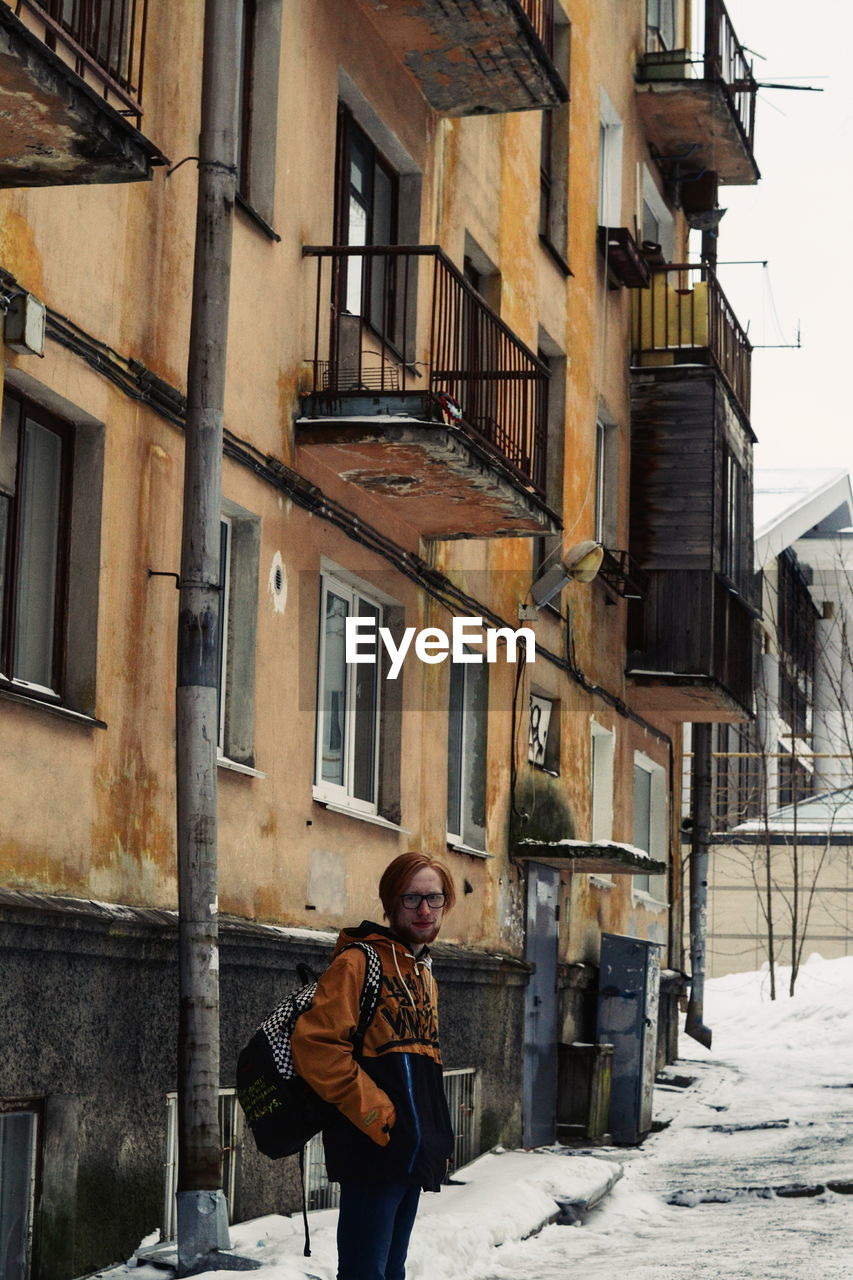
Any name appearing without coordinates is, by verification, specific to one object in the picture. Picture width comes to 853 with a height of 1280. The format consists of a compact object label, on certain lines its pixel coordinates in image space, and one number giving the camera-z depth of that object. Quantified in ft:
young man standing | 18.12
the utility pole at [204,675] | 27.58
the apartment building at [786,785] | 109.29
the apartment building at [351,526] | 26.53
